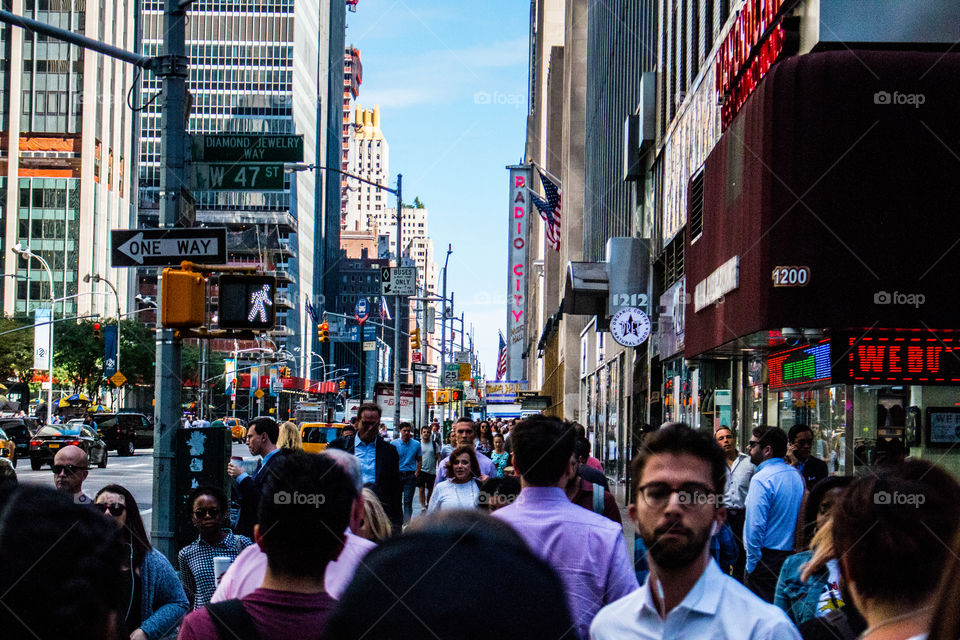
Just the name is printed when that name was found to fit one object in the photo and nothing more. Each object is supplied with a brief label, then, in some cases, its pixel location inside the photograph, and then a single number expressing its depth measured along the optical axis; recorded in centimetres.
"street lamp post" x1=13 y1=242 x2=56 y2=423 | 5872
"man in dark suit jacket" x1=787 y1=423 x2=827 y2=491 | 1040
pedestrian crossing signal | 1055
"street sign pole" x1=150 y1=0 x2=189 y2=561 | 1034
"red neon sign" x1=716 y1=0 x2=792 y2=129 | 1402
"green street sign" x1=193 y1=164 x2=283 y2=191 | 1118
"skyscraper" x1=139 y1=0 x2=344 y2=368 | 15062
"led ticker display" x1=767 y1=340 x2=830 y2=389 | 1364
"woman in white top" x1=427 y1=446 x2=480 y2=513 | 994
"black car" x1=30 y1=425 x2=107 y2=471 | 3519
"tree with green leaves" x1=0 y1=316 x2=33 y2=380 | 7106
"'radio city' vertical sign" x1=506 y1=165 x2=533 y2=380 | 6862
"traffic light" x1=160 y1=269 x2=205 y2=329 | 1010
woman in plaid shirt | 677
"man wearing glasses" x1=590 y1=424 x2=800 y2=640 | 303
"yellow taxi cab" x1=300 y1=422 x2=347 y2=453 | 3158
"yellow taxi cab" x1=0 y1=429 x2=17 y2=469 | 3120
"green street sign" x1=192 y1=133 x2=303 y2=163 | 1119
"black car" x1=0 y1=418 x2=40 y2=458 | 4203
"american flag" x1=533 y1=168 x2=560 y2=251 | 4531
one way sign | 1055
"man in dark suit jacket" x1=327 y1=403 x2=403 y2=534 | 1188
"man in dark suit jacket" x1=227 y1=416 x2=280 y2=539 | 888
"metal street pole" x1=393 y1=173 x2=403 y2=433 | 3412
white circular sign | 2130
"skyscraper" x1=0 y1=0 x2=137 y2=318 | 11288
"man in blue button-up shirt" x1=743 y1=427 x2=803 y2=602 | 834
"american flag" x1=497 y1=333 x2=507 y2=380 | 8895
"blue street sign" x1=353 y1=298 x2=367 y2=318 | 6358
